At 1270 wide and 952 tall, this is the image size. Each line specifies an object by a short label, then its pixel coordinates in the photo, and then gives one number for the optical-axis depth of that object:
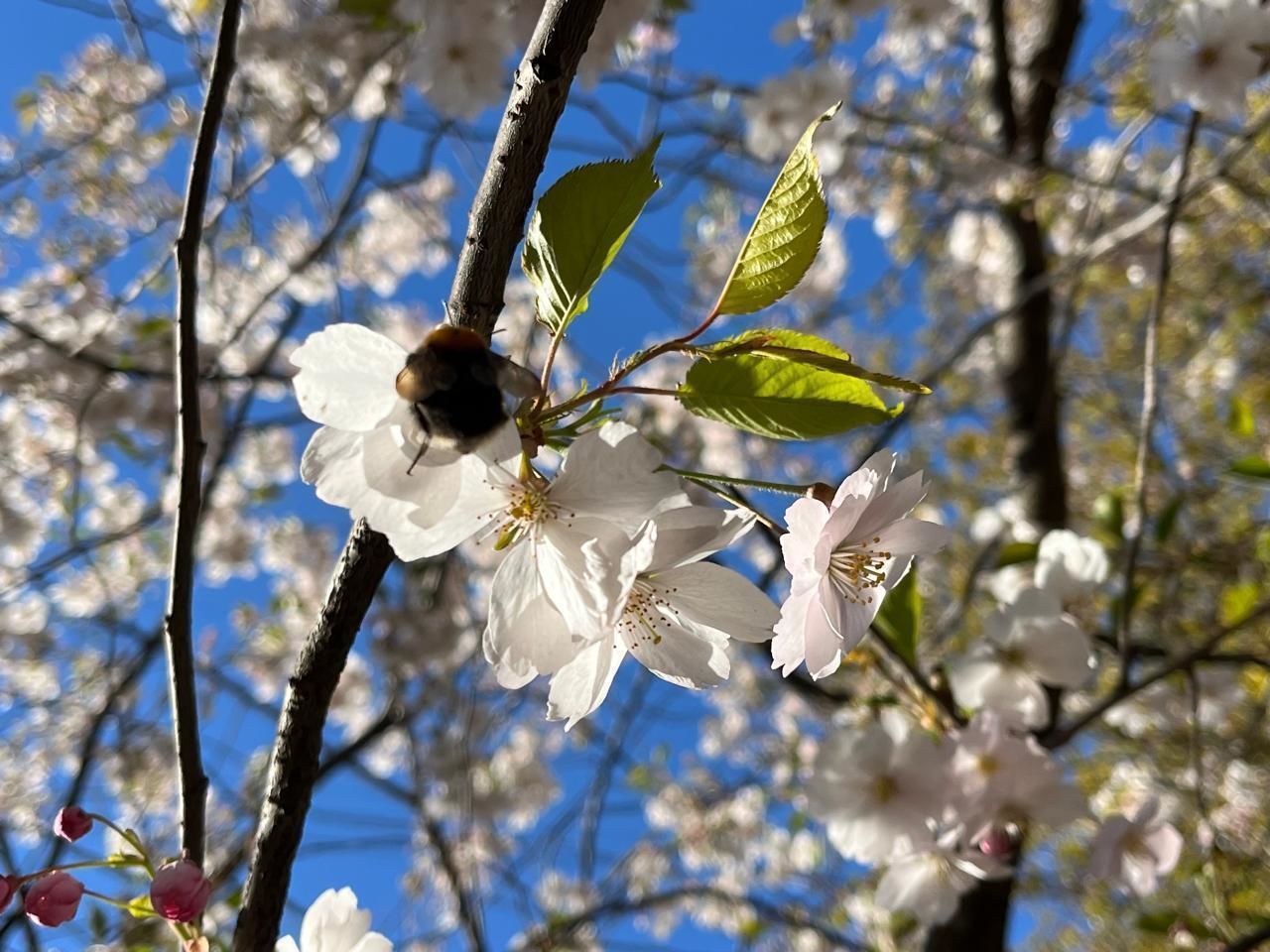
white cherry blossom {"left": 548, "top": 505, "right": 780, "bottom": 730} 0.14
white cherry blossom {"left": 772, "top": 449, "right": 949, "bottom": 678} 0.15
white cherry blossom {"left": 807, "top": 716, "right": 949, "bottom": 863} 0.28
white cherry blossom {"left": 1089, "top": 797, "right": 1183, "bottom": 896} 0.33
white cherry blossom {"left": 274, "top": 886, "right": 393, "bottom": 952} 0.18
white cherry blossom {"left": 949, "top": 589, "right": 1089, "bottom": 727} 0.30
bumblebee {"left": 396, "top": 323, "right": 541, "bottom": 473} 0.11
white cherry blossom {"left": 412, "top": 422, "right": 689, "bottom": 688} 0.13
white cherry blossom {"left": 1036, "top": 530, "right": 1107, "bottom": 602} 0.33
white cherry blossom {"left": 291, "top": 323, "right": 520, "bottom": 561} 0.13
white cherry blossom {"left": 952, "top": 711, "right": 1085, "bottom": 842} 0.27
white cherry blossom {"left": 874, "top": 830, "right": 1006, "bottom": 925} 0.30
